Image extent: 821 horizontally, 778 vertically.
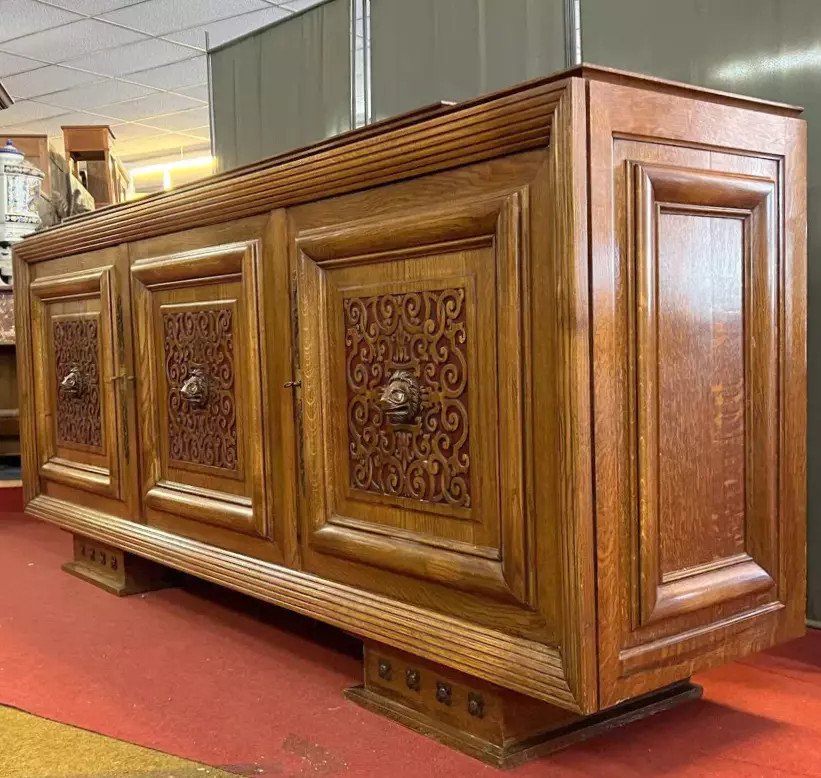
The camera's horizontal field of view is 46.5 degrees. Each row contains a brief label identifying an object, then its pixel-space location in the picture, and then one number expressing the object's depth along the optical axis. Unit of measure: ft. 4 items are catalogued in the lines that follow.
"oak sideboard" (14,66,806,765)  3.92
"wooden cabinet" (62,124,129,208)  19.71
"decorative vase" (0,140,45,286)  14.44
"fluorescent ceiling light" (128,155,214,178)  32.83
